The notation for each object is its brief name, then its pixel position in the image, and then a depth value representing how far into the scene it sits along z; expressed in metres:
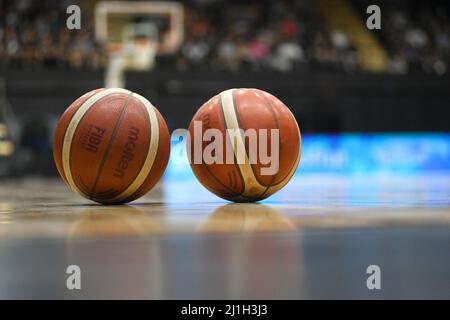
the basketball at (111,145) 4.53
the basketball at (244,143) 4.66
